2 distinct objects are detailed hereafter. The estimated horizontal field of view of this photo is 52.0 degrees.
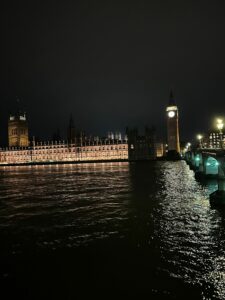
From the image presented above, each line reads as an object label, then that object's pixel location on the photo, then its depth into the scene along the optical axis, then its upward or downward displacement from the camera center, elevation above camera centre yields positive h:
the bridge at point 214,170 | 18.20 -2.98
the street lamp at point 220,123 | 22.38 +2.52
